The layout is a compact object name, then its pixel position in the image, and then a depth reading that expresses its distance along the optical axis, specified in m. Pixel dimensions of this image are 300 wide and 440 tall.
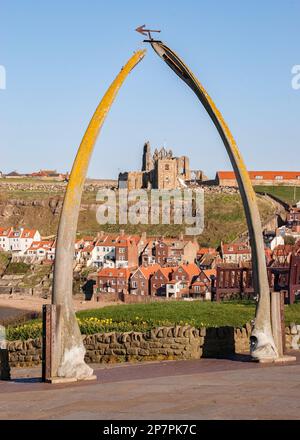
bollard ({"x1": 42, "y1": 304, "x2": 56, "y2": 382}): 17.06
